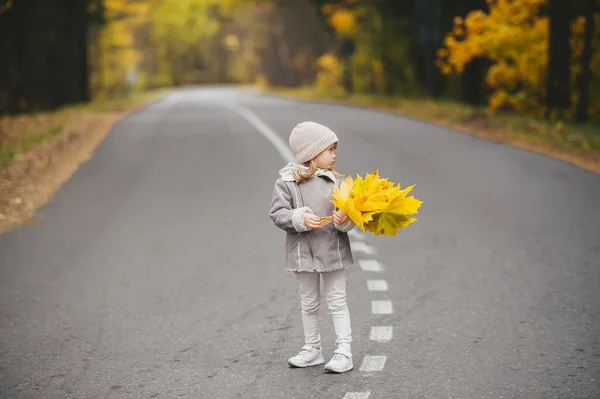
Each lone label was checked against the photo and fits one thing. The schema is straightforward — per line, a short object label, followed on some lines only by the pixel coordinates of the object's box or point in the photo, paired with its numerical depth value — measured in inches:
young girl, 222.1
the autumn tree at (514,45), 1021.2
